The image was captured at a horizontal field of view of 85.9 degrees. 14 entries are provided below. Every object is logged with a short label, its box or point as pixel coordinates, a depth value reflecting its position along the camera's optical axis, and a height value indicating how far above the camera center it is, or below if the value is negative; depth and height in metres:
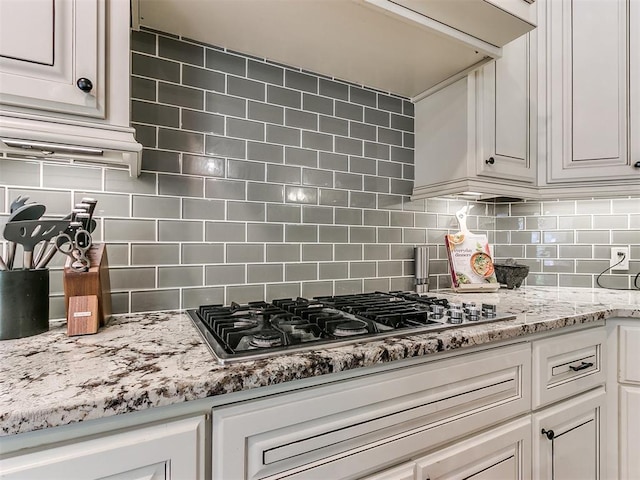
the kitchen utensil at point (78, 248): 0.83 -0.02
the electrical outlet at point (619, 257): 1.68 -0.08
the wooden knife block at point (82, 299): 0.81 -0.14
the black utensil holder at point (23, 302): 0.76 -0.14
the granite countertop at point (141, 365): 0.49 -0.23
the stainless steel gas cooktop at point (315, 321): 0.71 -0.21
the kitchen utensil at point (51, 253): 0.83 -0.03
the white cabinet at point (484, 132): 1.41 +0.47
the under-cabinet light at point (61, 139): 0.70 +0.23
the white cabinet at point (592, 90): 1.45 +0.66
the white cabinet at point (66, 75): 0.69 +0.35
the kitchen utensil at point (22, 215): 0.80 +0.06
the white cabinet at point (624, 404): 1.20 -0.58
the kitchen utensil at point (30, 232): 0.76 +0.02
